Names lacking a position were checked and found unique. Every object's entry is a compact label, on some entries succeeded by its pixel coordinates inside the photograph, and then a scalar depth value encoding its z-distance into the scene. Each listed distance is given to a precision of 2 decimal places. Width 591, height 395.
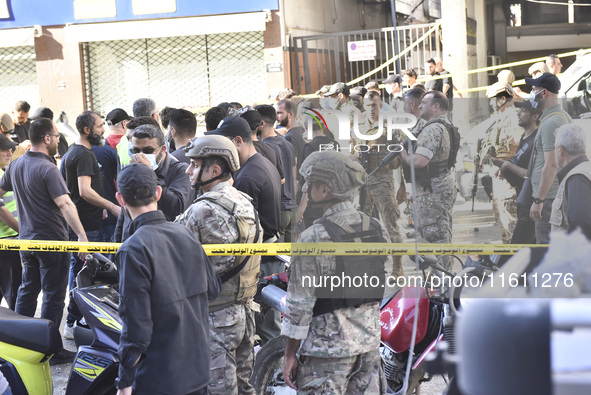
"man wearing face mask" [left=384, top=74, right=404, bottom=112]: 12.89
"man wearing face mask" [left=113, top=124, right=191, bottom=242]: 5.07
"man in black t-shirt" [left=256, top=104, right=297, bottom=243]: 6.75
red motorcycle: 3.91
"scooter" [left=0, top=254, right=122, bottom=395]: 3.94
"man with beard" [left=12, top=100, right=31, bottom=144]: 9.82
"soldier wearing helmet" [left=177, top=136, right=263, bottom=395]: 3.92
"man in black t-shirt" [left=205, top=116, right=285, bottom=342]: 5.30
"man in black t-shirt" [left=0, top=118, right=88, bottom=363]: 5.71
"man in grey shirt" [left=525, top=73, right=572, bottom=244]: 3.93
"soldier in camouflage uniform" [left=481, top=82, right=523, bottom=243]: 3.90
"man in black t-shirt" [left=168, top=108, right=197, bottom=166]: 6.31
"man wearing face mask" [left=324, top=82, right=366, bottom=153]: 3.46
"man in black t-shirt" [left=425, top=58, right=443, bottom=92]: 13.97
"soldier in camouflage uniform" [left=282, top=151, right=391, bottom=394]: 3.37
